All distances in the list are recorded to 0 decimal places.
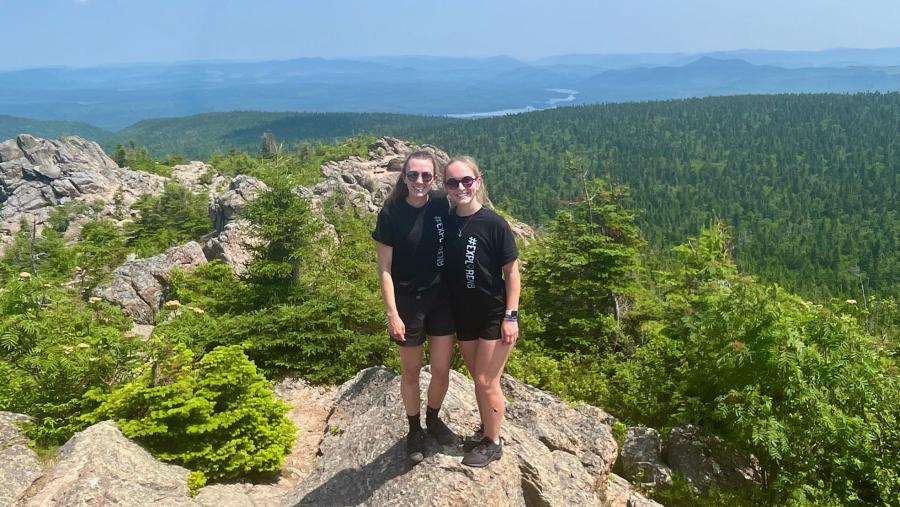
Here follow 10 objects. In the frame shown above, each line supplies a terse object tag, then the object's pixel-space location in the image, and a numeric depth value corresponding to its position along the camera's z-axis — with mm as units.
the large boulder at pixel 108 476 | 5000
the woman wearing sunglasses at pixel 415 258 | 4664
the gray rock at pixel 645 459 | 7863
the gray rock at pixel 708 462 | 8047
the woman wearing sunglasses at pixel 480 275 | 4578
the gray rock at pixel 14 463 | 5141
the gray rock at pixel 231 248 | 22500
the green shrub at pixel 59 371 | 6309
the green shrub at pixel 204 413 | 5977
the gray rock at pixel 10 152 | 74500
